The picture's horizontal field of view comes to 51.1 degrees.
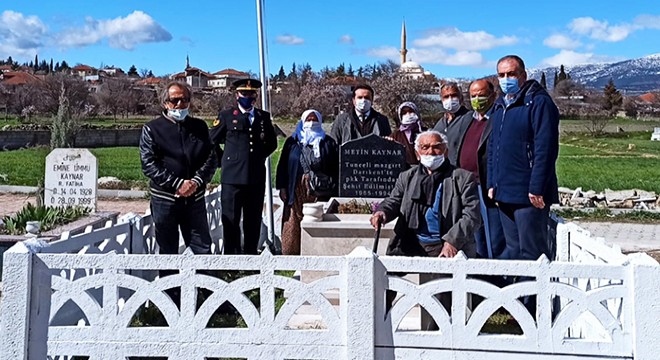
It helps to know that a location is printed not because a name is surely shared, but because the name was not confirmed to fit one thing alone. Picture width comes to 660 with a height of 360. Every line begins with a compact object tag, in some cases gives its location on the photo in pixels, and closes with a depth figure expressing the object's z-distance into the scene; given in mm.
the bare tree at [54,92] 61575
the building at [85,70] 133062
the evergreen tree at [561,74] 120631
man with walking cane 4977
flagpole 8547
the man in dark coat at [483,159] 5812
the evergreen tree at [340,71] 84869
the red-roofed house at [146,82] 106906
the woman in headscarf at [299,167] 7746
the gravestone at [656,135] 61094
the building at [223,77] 133250
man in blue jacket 5098
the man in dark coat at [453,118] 6562
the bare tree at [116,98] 78125
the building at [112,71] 129550
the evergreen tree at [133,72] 148412
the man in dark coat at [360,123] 7977
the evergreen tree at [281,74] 115081
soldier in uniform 6754
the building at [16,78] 93719
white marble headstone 10664
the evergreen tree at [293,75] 77719
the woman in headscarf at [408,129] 7789
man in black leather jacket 5742
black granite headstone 7480
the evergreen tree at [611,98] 100125
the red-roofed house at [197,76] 126494
